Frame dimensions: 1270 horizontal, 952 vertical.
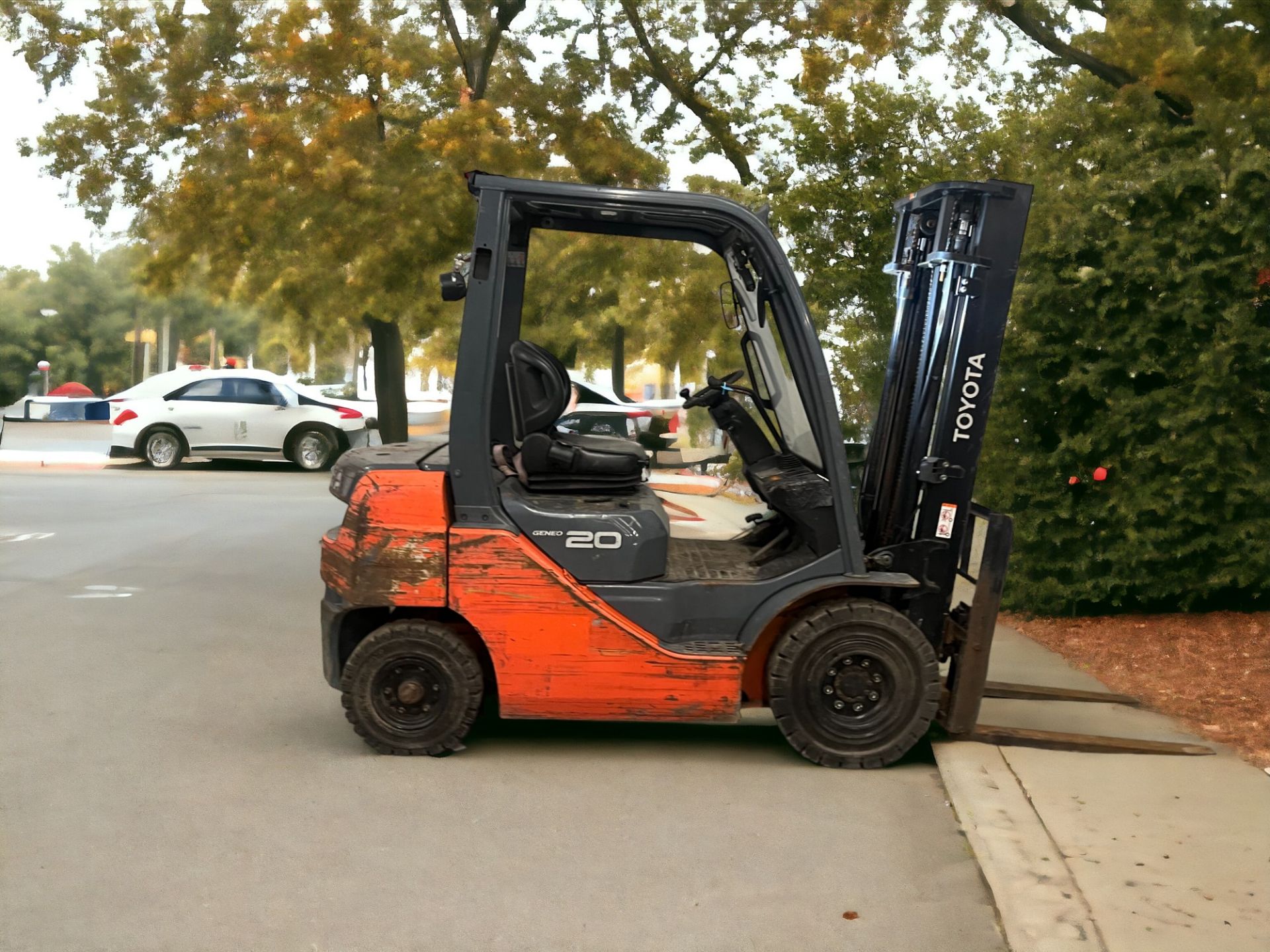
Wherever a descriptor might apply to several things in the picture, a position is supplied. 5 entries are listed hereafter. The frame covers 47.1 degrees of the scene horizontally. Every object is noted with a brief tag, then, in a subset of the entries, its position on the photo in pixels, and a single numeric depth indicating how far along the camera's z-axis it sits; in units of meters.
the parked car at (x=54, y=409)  49.16
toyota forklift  6.57
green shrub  9.65
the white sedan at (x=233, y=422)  27.08
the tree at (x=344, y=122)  22.52
